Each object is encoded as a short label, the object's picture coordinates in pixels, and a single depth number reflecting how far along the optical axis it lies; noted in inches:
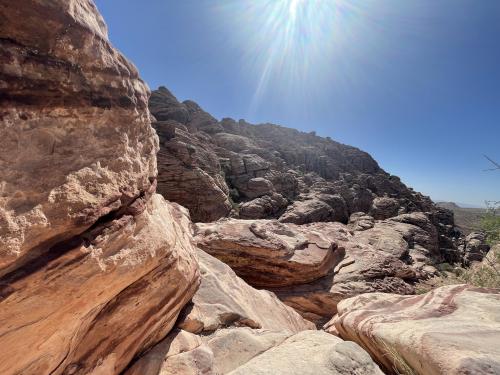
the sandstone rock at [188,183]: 1529.3
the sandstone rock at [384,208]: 2161.7
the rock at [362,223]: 1273.4
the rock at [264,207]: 1740.9
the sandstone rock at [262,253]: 565.0
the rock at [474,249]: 1690.5
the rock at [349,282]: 584.4
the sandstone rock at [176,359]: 197.3
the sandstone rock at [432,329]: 146.5
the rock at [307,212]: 1724.9
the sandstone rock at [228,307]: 258.7
